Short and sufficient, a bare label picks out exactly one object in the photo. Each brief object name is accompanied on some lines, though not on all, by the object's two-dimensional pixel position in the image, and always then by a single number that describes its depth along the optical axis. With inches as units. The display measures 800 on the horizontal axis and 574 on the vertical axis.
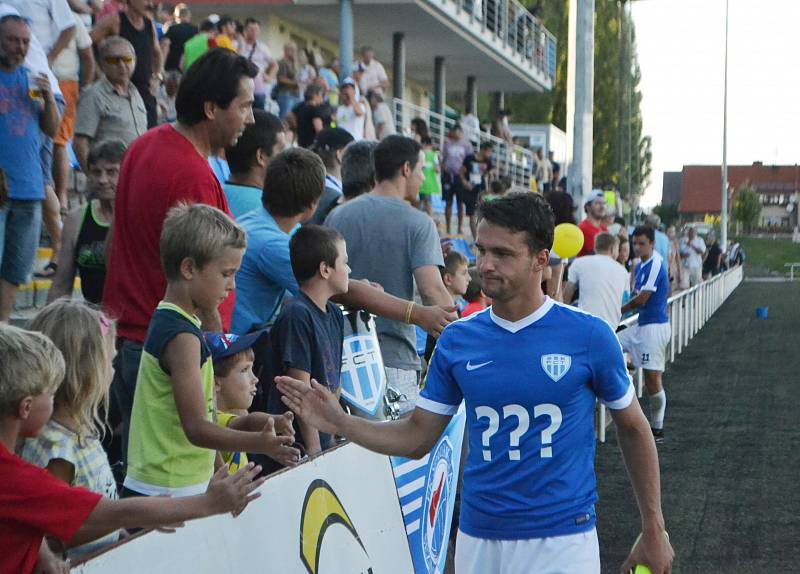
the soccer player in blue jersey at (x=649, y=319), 511.2
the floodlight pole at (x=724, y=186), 2110.0
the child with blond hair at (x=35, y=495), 117.4
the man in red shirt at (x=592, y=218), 527.5
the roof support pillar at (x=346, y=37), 945.5
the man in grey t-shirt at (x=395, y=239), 248.5
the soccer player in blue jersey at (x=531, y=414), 154.3
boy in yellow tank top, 159.3
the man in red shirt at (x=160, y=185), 181.5
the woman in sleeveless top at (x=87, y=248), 220.5
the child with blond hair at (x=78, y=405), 134.6
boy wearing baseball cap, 183.9
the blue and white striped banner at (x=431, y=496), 225.0
